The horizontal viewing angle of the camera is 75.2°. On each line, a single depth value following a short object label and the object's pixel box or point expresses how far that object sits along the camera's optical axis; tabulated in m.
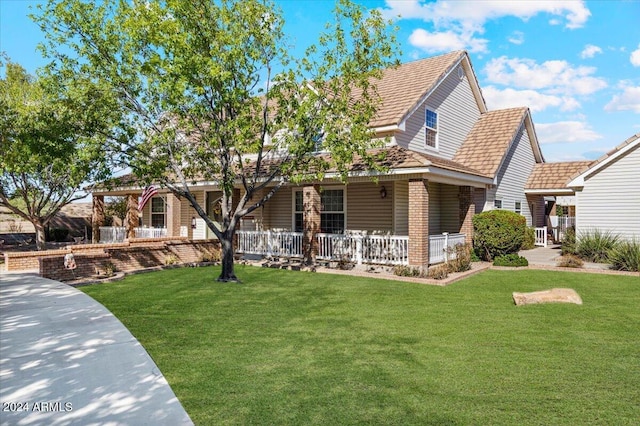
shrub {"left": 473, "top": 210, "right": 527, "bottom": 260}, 15.47
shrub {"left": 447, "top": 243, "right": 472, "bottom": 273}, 13.83
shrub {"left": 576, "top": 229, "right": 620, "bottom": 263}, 15.75
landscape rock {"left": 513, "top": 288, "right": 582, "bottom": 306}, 9.03
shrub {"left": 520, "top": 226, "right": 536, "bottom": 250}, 21.39
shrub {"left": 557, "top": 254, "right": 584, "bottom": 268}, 14.32
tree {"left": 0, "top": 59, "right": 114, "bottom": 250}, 10.86
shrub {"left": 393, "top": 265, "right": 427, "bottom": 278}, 12.85
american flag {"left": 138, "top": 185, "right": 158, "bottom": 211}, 19.06
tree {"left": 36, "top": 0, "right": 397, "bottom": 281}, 10.45
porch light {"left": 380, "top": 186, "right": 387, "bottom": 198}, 16.64
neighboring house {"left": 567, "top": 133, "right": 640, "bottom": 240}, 16.28
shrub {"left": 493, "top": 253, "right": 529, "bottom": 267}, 15.02
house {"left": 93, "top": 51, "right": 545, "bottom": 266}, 14.16
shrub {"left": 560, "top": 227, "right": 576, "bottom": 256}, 16.81
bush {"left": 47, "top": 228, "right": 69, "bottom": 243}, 27.78
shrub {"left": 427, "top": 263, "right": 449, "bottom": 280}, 12.43
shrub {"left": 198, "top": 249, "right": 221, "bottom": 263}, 17.00
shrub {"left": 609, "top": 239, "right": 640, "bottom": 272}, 13.39
